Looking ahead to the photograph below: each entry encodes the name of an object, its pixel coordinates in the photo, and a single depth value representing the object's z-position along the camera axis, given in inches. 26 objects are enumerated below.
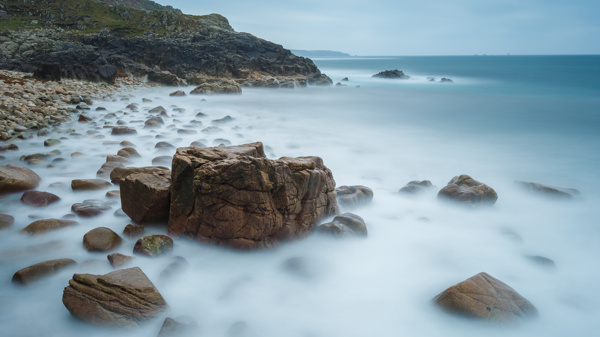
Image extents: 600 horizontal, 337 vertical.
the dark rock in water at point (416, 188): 215.9
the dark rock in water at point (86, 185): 187.9
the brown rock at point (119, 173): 199.7
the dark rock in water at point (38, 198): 167.0
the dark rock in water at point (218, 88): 697.0
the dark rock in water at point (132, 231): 144.3
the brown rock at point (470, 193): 195.5
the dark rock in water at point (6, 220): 145.7
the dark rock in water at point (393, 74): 1696.6
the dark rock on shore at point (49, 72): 633.0
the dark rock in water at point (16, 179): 173.3
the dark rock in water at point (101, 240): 133.6
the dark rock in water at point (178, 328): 99.2
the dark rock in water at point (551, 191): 217.8
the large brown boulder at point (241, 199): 138.6
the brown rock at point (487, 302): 108.4
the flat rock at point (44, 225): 143.2
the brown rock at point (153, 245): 132.8
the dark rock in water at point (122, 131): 314.7
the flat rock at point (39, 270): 114.7
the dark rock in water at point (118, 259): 124.8
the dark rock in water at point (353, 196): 185.9
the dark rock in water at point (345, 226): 154.3
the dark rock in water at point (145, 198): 149.6
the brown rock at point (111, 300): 98.6
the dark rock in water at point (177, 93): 653.3
